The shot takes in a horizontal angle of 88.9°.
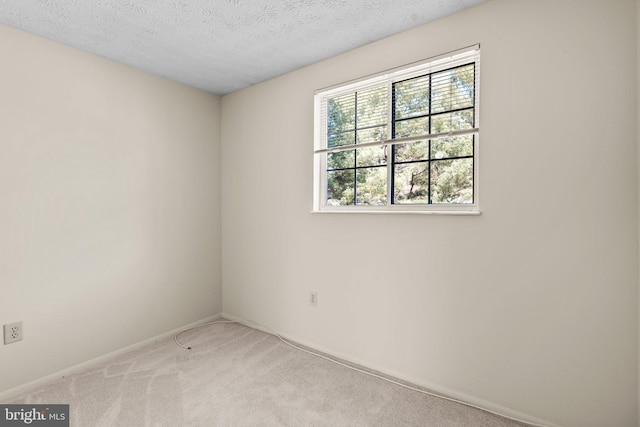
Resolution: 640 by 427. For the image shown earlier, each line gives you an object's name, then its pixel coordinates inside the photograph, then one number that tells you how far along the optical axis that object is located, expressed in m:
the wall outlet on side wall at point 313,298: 2.61
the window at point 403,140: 2.01
